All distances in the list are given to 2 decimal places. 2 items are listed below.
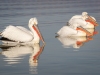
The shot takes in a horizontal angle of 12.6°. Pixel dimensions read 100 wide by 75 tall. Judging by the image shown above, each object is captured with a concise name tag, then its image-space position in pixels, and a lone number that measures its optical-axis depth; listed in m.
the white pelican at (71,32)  14.35
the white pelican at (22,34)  12.50
